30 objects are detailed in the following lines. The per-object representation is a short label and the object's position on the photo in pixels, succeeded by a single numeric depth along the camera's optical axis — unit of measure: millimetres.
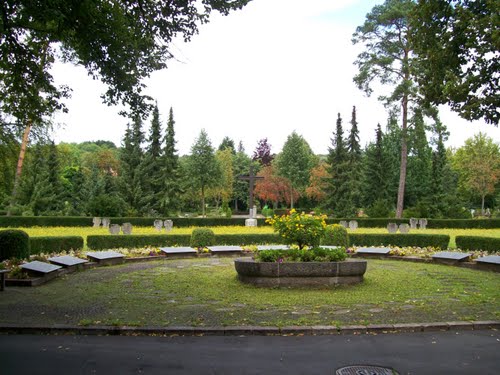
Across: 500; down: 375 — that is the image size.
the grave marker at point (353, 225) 30273
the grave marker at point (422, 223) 30719
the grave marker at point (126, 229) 22359
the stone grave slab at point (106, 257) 13642
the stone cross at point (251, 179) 31734
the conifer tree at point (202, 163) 49906
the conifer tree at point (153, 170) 43500
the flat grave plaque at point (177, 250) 15462
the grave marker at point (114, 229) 22031
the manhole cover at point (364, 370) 4785
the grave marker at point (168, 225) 27098
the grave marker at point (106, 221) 29078
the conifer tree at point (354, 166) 46188
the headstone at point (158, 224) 27031
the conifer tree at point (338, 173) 46406
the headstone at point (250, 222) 30144
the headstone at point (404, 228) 24969
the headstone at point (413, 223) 30484
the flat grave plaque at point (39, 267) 10423
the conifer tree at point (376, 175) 48750
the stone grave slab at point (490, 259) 12748
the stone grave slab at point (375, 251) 15820
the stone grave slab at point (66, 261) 12018
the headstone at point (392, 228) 25220
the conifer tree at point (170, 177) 44000
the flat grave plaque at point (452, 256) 13821
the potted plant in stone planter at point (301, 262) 9977
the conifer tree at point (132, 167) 42812
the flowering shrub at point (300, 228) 10531
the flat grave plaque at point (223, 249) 16203
